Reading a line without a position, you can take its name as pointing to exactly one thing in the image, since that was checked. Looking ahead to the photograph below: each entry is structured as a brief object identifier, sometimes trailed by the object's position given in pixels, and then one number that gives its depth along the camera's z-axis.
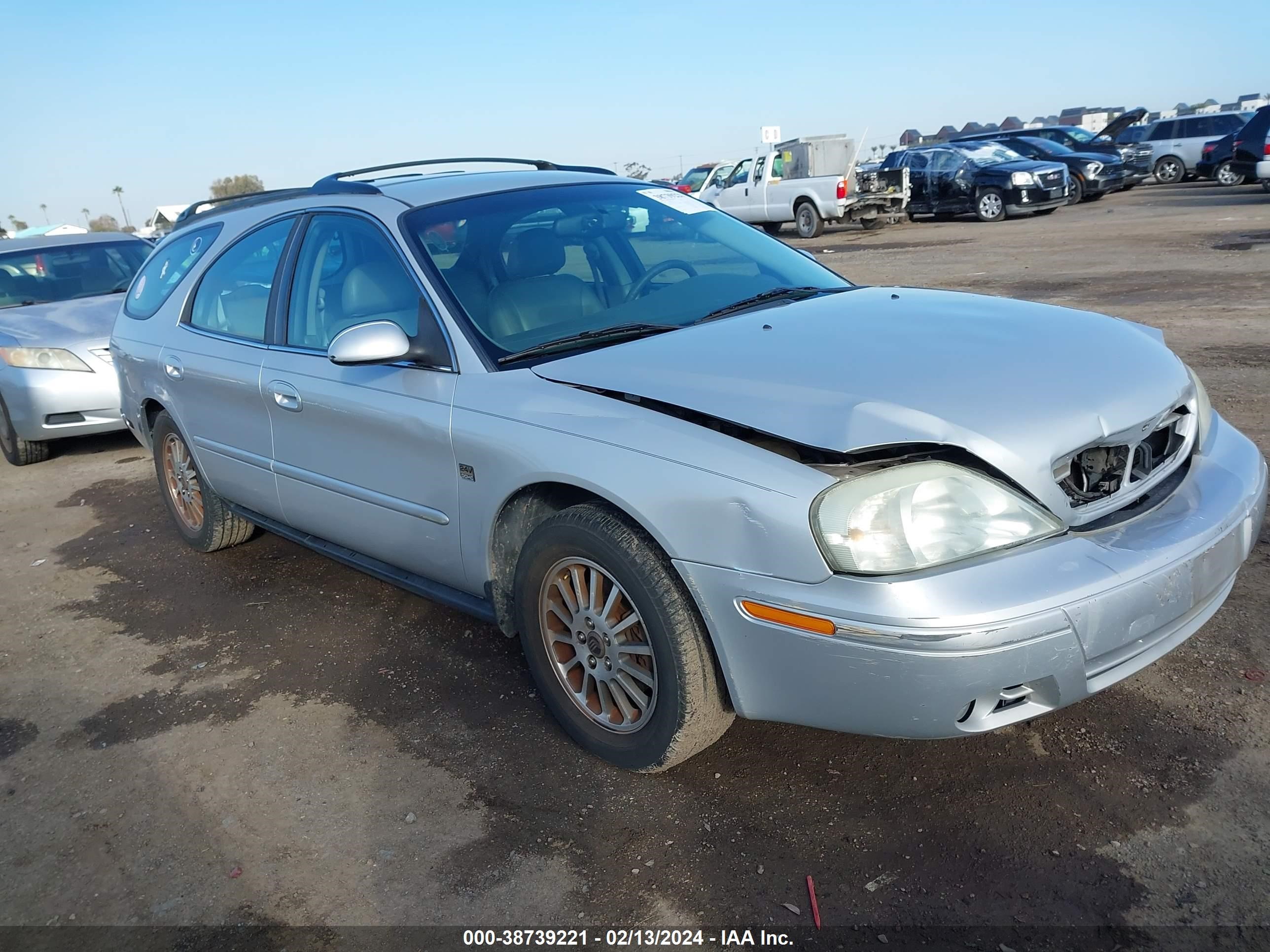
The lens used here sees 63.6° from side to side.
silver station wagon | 2.31
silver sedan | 7.28
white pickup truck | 21.17
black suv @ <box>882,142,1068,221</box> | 20.22
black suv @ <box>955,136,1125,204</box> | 22.59
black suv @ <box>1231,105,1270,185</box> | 18.22
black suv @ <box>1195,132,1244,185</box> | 22.30
